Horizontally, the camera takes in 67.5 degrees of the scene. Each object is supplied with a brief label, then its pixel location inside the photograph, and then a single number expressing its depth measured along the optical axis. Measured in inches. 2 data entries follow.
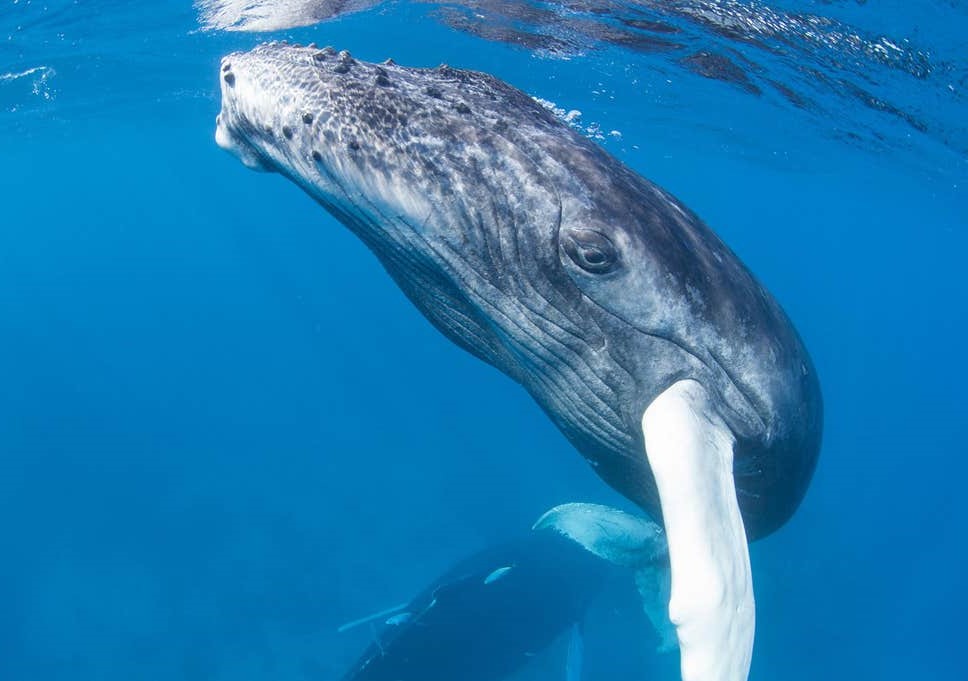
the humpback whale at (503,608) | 509.0
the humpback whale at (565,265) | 136.3
